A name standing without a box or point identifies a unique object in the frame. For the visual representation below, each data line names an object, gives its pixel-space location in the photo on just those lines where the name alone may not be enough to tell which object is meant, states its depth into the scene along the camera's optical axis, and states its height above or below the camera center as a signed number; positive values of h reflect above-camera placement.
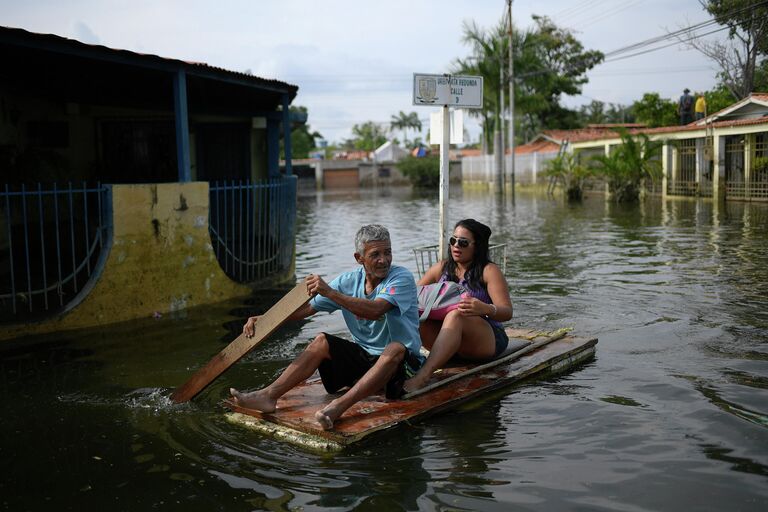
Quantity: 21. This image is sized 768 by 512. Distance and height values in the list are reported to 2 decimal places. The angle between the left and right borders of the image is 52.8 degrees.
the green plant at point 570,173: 33.00 +0.76
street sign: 8.76 +1.20
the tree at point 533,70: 41.12 +6.94
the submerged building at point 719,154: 25.44 +1.21
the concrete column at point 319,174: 62.09 +1.77
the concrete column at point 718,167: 26.91 +0.72
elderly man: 5.12 -1.00
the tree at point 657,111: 39.28 +3.99
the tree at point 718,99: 34.41 +4.09
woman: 5.86 -0.87
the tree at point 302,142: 74.69 +5.28
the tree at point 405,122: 100.03 +9.34
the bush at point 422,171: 57.90 +1.73
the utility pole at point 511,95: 38.88 +4.90
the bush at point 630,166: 29.00 +0.88
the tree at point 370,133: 91.82 +7.45
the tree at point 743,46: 30.47 +5.87
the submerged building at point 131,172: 9.08 +0.52
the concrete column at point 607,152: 31.11 +1.76
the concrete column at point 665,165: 30.42 +0.94
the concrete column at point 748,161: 25.67 +0.86
